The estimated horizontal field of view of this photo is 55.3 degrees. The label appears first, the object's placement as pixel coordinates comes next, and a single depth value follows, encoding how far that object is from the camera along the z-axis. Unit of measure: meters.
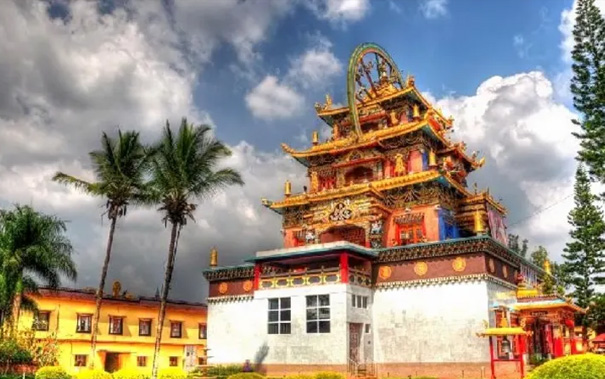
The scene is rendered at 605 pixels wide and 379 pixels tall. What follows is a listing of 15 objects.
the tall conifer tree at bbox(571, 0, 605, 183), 34.19
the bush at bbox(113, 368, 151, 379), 28.36
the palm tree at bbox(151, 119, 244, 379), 27.61
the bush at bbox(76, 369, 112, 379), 27.47
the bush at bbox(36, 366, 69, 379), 28.27
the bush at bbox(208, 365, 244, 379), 34.19
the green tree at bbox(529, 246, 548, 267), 59.59
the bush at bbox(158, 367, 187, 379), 28.75
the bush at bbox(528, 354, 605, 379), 13.08
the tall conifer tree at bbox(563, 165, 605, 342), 46.44
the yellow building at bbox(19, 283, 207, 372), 39.25
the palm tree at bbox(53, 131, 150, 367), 32.00
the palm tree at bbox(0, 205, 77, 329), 31.81
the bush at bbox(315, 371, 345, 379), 23.91
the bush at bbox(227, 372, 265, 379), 20.72
